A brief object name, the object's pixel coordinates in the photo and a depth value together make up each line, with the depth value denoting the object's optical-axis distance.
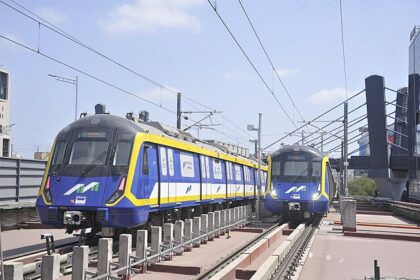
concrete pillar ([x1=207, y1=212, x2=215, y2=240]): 17.09
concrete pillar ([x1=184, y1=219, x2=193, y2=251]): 14.26
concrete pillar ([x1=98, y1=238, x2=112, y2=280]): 9.22
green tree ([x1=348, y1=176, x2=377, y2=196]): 95.97
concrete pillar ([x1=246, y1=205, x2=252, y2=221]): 25.03
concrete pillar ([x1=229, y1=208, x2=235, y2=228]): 20.09
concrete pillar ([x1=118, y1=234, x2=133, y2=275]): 10.12
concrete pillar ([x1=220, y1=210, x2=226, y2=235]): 18.58
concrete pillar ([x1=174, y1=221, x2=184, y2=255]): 13.37
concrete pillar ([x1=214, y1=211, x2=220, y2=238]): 17.79
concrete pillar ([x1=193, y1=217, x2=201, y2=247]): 15.14
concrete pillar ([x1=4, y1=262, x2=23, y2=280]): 7.10
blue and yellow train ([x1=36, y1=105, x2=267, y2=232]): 12.19
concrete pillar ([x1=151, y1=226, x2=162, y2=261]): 11.78
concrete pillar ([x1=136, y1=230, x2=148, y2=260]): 11.03
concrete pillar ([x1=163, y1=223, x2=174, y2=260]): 12.63
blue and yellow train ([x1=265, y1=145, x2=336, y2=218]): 21.66
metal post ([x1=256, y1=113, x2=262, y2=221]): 26.06
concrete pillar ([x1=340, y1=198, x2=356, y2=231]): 19.38
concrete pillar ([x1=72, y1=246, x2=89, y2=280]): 8.46
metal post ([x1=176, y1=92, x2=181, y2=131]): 32.50
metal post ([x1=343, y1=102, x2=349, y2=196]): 36.72
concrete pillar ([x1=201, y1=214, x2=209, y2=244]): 15.90
